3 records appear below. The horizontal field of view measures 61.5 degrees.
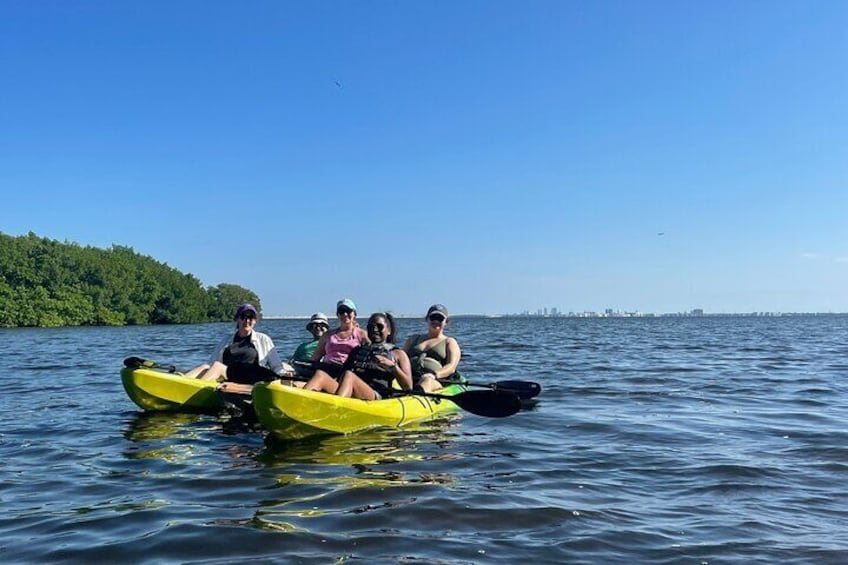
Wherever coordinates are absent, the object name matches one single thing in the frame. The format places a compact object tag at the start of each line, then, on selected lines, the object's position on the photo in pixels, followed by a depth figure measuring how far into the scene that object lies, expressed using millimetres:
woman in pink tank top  9148
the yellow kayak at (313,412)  7297
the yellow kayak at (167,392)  9625
